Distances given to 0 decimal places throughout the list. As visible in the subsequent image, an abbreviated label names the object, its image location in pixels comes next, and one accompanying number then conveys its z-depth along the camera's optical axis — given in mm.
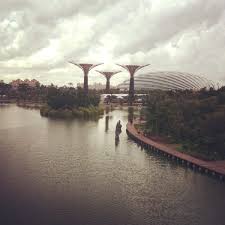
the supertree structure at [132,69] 179062
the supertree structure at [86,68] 175625
